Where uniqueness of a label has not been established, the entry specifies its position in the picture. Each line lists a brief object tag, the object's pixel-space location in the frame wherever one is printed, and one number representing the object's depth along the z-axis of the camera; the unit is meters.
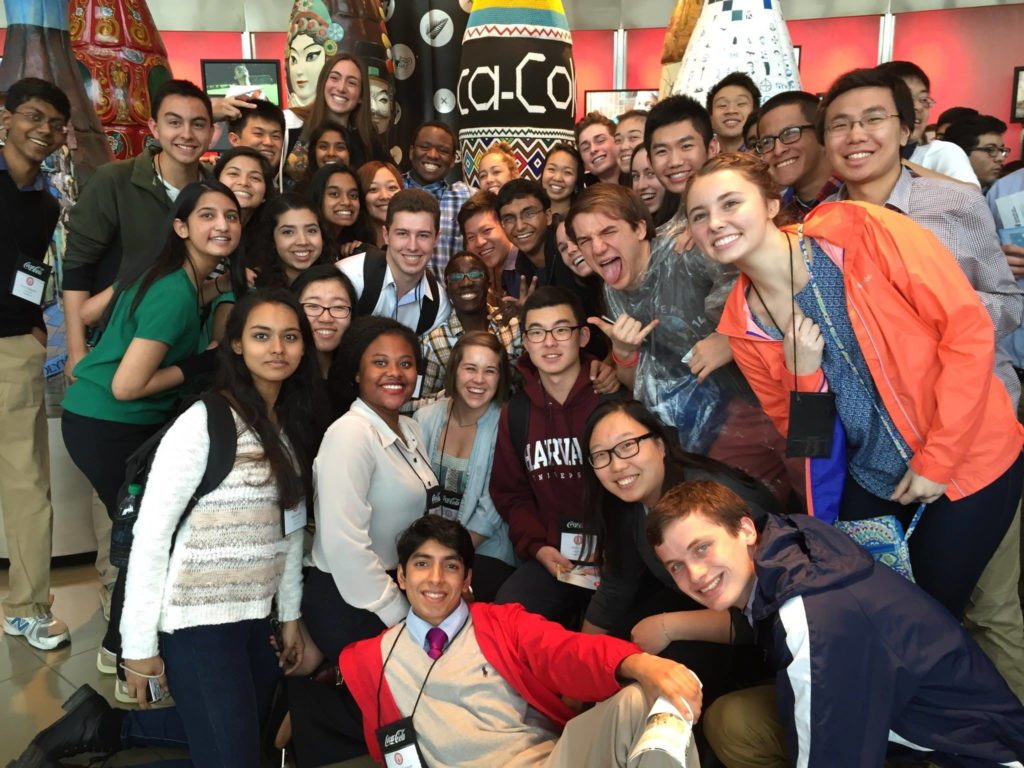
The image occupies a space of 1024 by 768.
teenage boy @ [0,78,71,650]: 3.20
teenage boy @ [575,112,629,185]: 4.02
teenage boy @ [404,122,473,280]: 4.20
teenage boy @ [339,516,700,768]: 2.09
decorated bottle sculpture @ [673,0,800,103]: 3.97
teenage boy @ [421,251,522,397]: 3.40
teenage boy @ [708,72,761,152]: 3.51
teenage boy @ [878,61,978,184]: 2.84
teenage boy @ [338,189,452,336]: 3.26
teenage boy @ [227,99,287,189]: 3.80
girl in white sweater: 2.19
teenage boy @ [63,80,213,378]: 3.22
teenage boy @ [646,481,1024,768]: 1.72
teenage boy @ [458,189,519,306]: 3.68
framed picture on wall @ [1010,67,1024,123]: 8.77
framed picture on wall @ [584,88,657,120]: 9.17
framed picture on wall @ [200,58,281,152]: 7.39
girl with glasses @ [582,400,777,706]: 2.33
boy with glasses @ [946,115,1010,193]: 4.13
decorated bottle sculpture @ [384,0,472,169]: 5.11
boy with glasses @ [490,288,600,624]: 2.83
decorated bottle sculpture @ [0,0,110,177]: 3.92
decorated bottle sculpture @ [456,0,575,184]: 4.67
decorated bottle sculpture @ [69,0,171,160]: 4.18
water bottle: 2.21
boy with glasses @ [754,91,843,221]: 2.86
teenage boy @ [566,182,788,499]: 2.50
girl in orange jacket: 1.88
